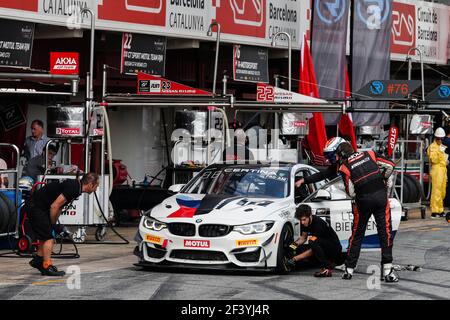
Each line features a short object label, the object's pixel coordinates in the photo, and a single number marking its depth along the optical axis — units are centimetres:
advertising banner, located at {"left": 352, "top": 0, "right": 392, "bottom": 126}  2766
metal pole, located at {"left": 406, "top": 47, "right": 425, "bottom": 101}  2761
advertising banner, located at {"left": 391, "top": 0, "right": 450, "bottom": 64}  3027
